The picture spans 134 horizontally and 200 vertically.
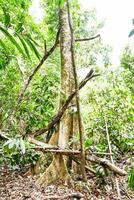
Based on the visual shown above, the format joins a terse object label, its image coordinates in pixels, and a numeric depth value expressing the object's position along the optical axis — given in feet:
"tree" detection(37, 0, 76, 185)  6.39
